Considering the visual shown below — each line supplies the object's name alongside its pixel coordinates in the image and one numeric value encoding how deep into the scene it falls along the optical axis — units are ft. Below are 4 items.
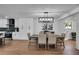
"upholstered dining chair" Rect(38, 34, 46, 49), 11.01
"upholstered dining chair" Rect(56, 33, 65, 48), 11.68
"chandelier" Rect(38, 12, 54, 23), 12.57
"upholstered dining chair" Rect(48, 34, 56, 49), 10.99
